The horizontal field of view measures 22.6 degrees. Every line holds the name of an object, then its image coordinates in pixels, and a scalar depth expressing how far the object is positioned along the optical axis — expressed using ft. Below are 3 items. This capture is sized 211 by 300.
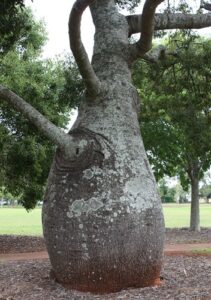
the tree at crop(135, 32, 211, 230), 32.42
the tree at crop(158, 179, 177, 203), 301.06
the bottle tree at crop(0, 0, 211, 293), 19.01
